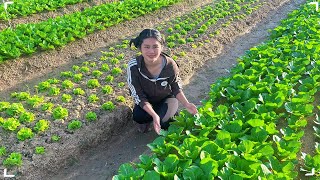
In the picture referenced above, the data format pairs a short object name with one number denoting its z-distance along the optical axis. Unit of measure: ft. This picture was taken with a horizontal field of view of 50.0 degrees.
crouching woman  15.11
